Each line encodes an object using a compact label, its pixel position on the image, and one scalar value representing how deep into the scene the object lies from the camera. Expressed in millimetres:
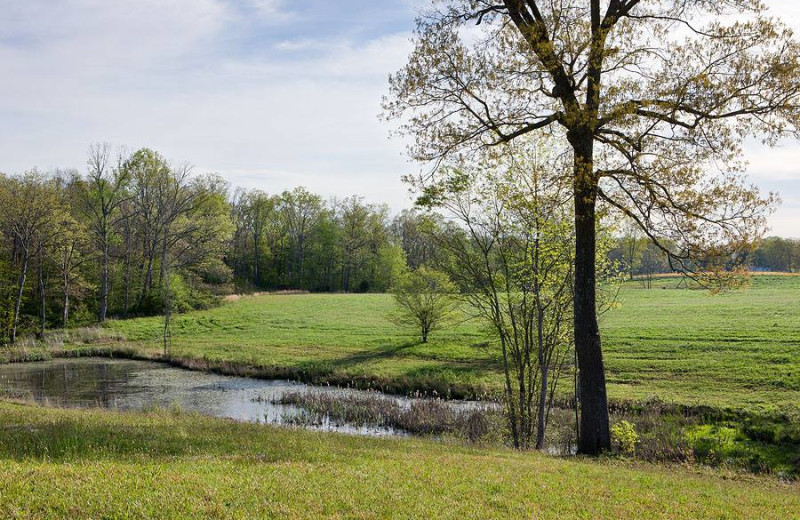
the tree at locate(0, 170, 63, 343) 42125
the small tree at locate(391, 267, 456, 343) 36250
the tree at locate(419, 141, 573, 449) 16031
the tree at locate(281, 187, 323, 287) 91688
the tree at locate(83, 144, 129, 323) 50969
